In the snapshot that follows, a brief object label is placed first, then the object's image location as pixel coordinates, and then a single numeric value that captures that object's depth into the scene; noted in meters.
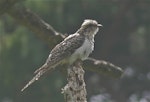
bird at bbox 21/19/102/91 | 12.80
